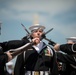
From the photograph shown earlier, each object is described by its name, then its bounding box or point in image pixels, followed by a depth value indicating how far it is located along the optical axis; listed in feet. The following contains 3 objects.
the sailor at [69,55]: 35.45
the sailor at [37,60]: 34.71
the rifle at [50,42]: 36.27
